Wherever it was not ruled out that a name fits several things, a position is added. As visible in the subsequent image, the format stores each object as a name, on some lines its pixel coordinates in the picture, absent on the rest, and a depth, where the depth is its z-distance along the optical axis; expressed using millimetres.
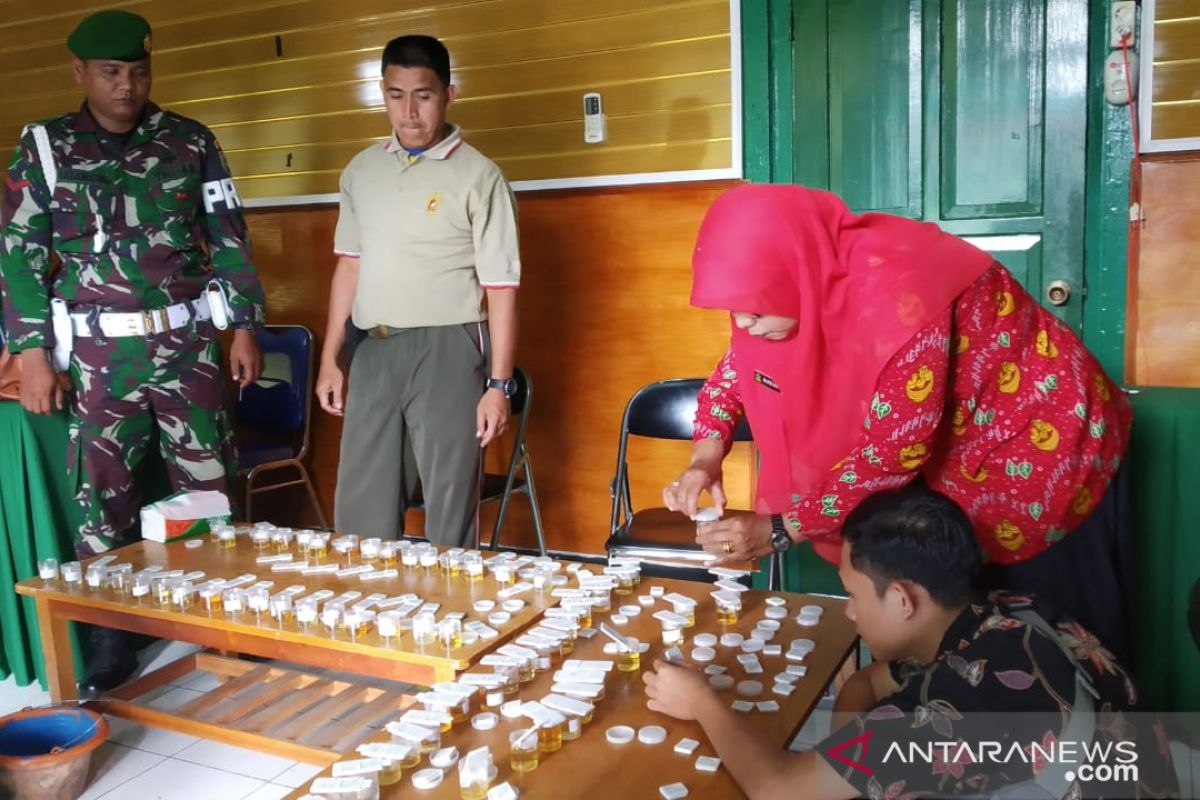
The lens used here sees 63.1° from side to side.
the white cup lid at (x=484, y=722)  1379
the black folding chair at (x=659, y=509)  2725
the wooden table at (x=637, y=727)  1227
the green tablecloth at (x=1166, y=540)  2322
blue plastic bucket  2066
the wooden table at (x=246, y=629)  1733
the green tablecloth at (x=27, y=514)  2930
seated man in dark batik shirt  1207
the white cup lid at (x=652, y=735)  1334
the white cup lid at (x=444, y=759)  1269
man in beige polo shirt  2834
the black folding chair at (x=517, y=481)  3398
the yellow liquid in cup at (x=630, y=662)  1584
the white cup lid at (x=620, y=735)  1338
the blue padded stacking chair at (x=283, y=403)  4105
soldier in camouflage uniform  2852
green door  3053
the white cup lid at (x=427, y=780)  1228
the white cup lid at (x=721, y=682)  1500
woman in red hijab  1557
